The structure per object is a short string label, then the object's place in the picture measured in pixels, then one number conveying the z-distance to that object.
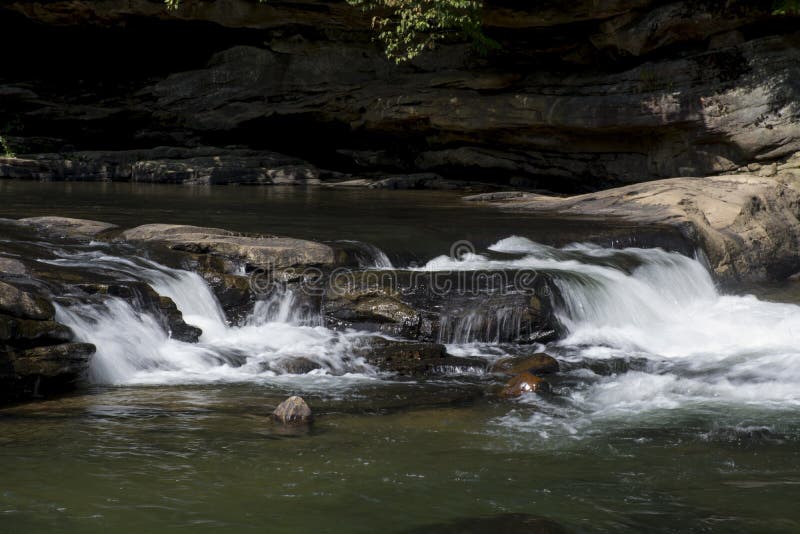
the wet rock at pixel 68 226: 11.00
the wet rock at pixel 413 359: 8.39
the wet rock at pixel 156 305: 8.69
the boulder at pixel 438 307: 9.47
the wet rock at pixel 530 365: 8.35
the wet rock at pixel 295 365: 8.18
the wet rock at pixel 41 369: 6.87
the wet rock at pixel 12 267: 8.21
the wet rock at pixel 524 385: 7.52
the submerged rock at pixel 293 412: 6.38
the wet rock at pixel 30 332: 6.96
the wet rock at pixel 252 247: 10.11
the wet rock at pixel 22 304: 7.05
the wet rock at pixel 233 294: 9.68
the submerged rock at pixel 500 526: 4.59
